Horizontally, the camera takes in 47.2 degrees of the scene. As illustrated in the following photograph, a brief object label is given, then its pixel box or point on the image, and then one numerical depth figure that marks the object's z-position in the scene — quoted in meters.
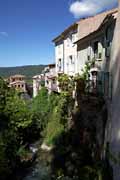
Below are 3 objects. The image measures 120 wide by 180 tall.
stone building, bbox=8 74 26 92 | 40.48
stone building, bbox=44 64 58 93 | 21.88
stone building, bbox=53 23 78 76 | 18.77
